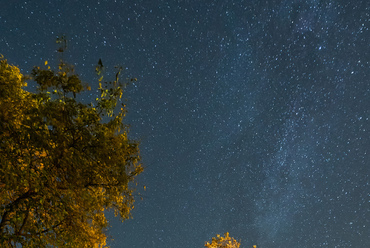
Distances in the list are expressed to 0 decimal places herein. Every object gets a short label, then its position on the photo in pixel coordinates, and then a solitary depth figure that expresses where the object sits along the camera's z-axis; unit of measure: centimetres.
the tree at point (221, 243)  1950
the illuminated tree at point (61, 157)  415
